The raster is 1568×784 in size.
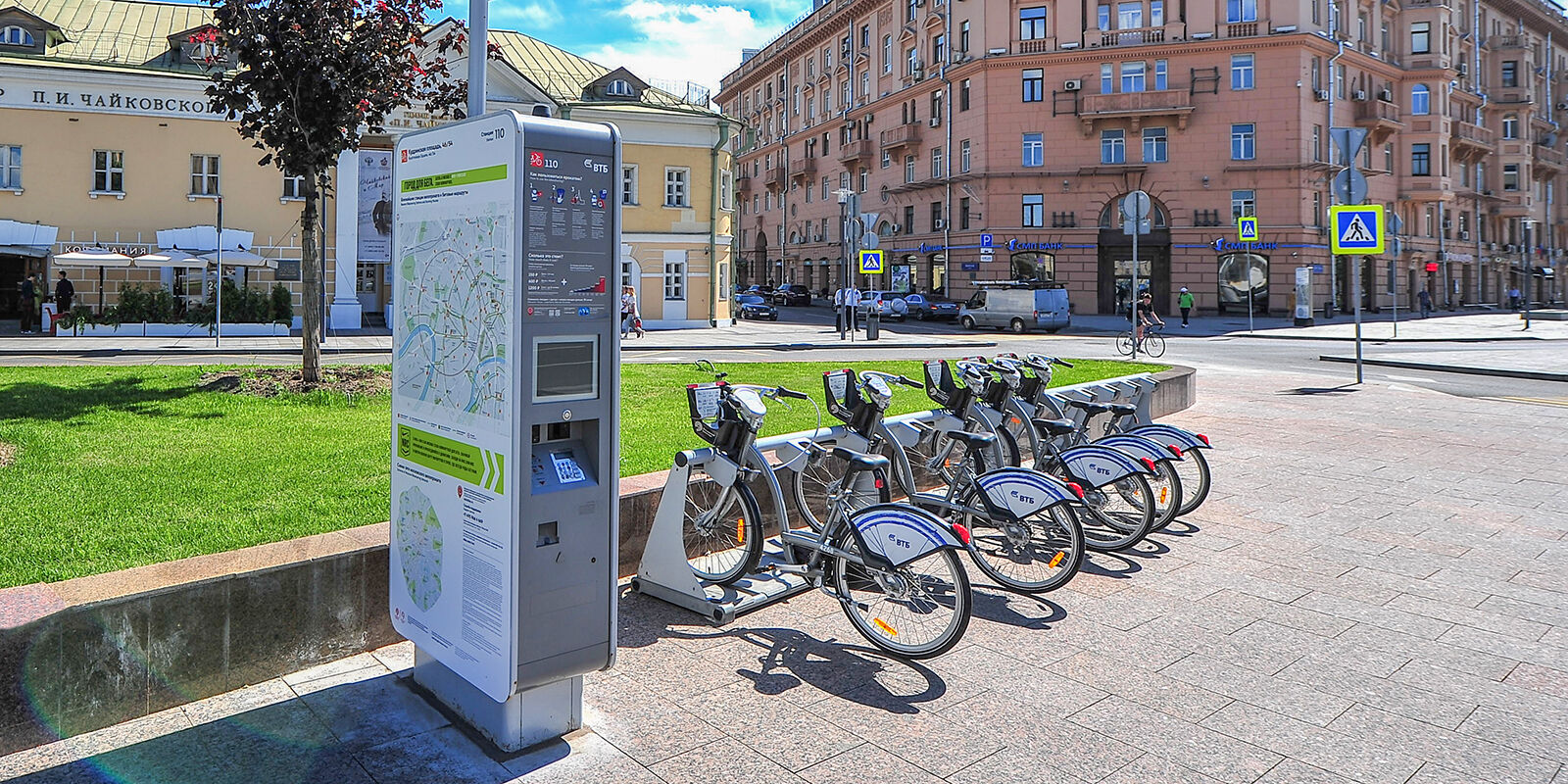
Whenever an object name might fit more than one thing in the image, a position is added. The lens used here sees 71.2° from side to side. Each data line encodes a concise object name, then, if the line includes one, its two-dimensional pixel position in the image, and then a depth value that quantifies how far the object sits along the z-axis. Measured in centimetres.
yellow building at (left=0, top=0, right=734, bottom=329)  3005
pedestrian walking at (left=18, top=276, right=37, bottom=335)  2906
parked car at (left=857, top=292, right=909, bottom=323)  4823
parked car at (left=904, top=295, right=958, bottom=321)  4719
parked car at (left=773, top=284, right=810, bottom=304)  5912
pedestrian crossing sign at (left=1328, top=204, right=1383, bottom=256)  1816
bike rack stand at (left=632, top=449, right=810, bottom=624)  552
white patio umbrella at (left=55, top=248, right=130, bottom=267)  2866
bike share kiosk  381
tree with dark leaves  1202
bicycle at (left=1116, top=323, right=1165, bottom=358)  2627
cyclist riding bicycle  2759
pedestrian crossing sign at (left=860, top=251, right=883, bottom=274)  3008
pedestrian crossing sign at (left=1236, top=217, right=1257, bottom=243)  3544
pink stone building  4644
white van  3981
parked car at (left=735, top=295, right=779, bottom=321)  4675
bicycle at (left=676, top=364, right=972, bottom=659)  484
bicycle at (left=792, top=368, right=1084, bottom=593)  589
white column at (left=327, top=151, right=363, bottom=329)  3195
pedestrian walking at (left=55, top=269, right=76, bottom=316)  2891
